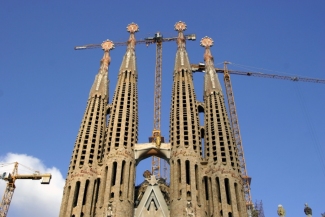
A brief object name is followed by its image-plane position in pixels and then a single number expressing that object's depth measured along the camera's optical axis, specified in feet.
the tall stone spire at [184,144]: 141.69
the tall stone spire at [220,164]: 140.67
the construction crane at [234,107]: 192.95
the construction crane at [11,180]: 199.84
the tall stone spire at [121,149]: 142.31
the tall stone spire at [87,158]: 143.95
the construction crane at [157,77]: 201.48
